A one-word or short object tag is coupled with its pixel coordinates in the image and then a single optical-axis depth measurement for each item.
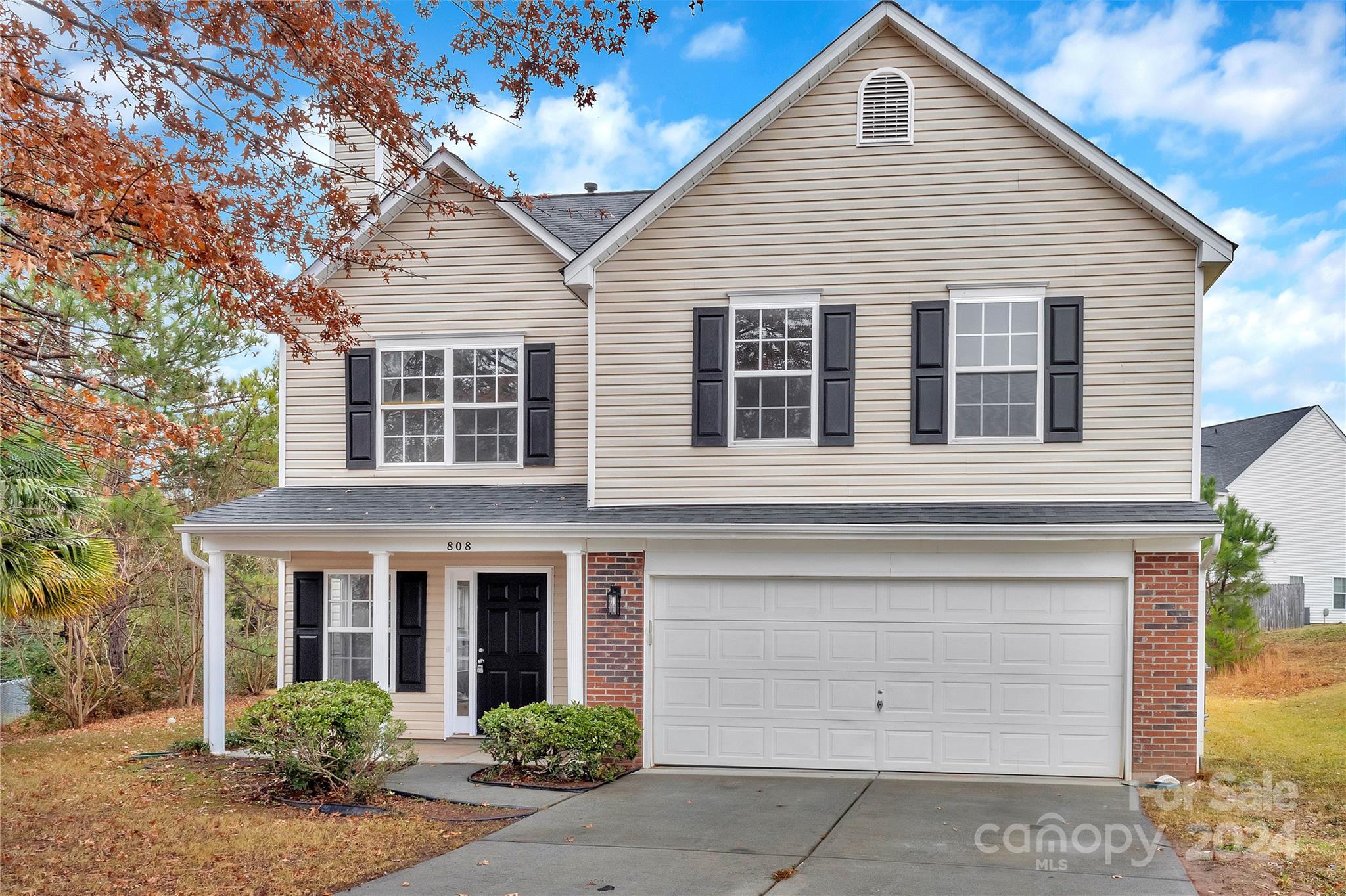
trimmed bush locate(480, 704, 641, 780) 11.13
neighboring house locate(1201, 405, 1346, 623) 32.12
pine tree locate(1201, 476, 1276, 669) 20.23
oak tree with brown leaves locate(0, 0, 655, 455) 6.82
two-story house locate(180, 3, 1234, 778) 11.59
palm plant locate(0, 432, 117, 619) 11.81
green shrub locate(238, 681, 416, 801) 10.16
